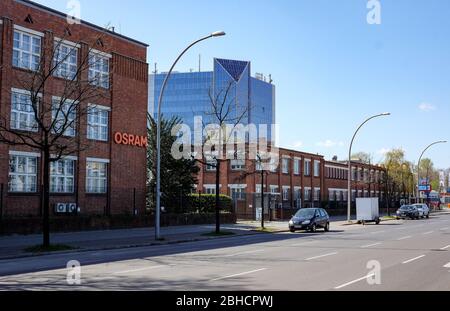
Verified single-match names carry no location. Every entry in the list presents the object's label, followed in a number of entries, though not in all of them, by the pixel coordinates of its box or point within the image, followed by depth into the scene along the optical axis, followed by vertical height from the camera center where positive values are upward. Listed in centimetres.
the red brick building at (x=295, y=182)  5712 +100
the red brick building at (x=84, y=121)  2973 +422
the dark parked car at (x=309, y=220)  3353 -184
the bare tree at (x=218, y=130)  3197 +370
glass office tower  12850 +2448
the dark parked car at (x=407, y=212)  6028 -234
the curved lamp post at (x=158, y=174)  2527 +72
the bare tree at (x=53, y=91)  2834 +536
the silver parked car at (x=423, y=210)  6234 -220
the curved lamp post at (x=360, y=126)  4541 +534
